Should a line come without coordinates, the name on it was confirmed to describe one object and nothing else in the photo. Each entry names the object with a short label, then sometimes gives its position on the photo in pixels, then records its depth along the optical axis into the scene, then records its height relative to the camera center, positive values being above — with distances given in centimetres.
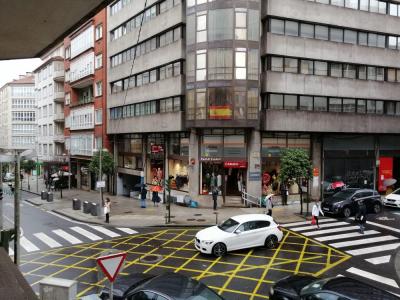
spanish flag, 2794 +240
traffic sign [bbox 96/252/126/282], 715 -234
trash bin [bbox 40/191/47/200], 3719 -520
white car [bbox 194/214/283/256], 1619 -406
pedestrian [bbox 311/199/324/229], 2127 -379
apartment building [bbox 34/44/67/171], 5647 +574
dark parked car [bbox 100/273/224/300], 890 -357
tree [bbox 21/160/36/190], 6174 -368
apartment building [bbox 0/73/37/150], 9562 +782
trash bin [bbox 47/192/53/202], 3619 -522
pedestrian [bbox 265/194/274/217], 2314 -380
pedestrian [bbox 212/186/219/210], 2689 -364
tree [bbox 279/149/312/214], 2456 -144
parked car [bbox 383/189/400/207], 2740 -407
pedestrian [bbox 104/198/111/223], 2369 -415
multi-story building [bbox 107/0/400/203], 2820 +443
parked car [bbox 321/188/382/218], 2427 -378
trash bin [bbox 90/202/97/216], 2623 -464
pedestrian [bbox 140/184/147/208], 2928 -430
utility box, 705 -277
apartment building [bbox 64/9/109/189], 4319 +619
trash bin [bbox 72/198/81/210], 2917 -475
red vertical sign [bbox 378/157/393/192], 3472 -235
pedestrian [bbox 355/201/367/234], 2012 -389
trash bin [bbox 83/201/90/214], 2724 -470
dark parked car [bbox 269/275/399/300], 916 -373
